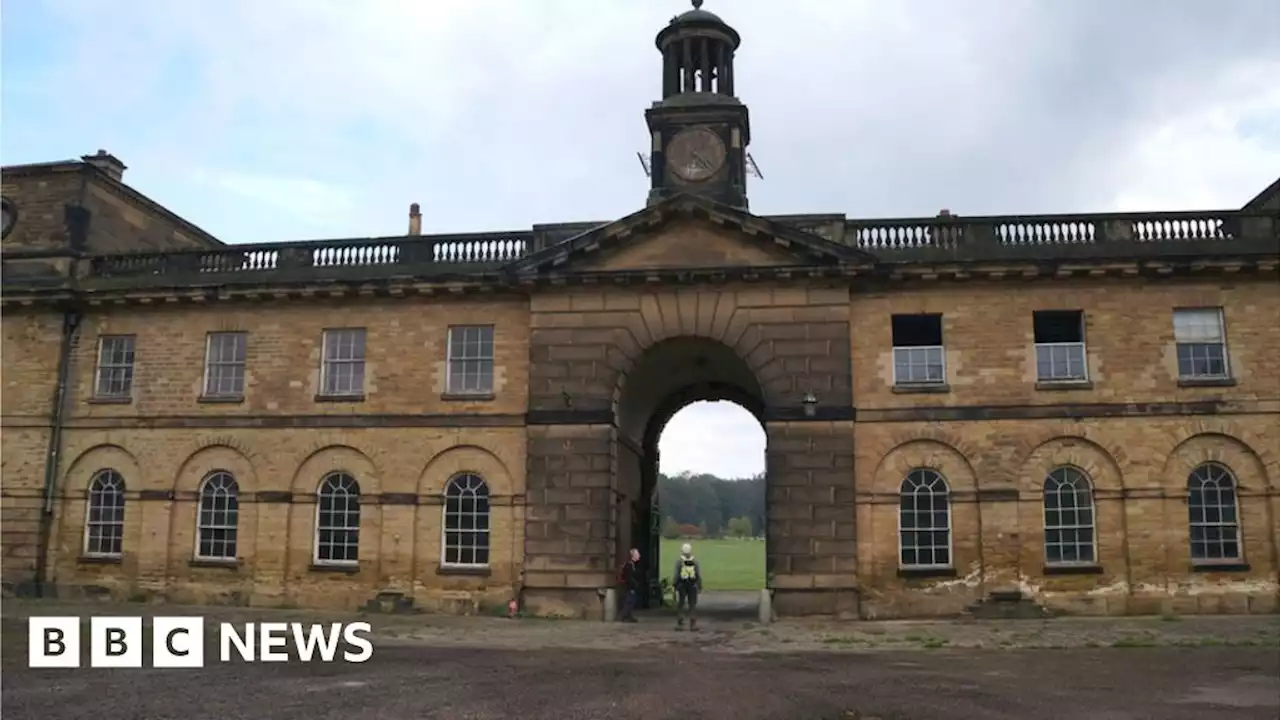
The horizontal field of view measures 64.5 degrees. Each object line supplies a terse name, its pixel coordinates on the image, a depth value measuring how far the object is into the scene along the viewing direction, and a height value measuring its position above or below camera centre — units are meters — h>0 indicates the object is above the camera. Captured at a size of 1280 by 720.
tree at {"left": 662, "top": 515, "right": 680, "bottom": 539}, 88.00 -0.87
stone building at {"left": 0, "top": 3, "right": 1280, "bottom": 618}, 21.08 +2.58
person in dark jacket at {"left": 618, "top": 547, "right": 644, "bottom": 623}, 21.19 -1.40
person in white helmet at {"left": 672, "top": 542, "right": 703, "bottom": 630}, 19.77 -1.20
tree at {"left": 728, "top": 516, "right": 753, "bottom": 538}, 98.69 -0.85
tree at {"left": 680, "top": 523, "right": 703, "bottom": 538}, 91.26 -1.15
